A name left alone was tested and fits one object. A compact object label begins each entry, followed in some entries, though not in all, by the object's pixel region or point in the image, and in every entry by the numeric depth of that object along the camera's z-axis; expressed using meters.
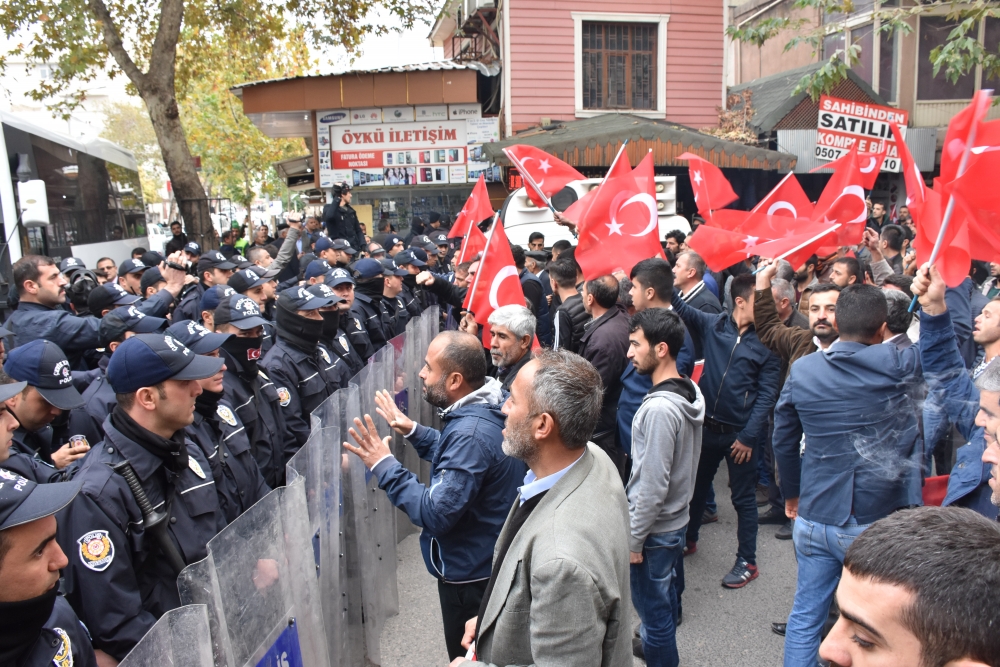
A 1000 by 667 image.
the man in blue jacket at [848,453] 3.43
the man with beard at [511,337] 4.33
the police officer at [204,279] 7.61
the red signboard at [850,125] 12.35
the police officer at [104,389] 4.03
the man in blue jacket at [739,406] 4.93
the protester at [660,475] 3.61
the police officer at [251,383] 4.01
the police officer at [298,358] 4.62
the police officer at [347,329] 5.86
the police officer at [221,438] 3.28
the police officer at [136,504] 2.42
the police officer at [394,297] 7.82
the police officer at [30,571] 1.86
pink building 16.88
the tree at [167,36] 11.59
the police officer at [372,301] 7.27
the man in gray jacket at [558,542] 1.99
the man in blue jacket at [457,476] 3.08
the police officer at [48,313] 5.73
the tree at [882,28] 9.04
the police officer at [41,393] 3.51
